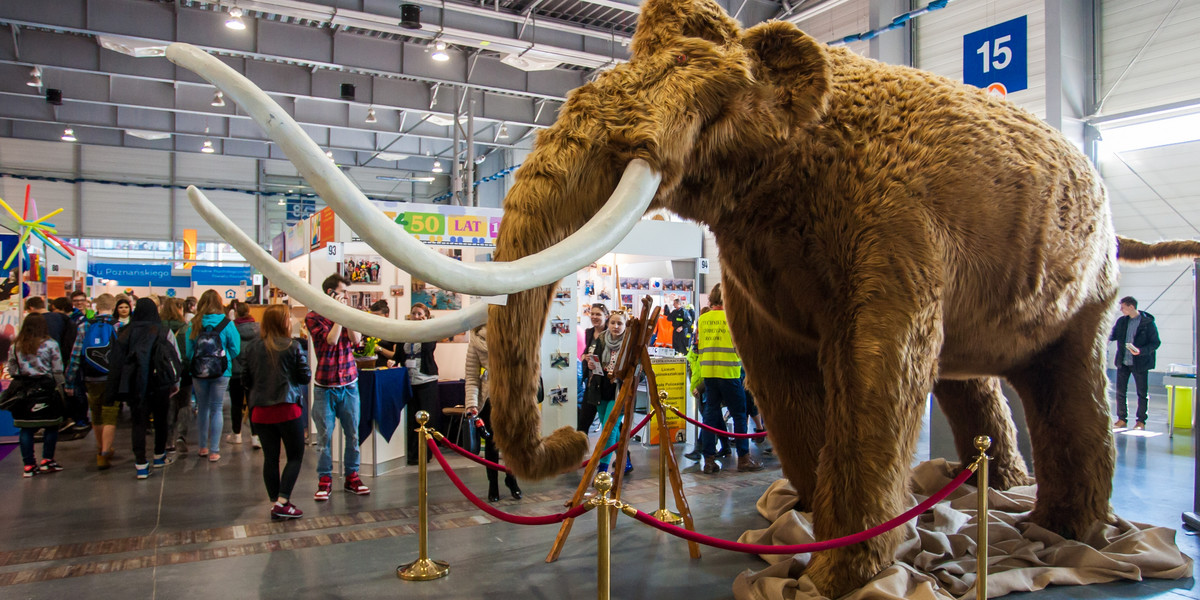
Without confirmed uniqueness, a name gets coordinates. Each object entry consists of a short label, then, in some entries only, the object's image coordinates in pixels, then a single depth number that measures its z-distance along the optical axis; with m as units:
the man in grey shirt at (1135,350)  8.06
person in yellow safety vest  6.34
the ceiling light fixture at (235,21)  9.17
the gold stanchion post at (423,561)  3.65
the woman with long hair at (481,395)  5.18
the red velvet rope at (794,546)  2.42
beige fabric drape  2.94
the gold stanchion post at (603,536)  2.23
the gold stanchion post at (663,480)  4.14
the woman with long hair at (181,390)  7.53
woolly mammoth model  1.95
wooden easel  3.77
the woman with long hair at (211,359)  6.73
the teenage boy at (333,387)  5.29
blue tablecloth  6.25
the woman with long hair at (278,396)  4.70
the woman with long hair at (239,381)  7.09
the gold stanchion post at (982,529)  2.70
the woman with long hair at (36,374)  5.87
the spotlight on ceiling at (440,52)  10.22
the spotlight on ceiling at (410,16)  9.12
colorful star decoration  9.39
